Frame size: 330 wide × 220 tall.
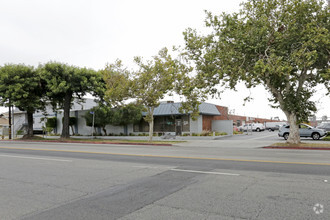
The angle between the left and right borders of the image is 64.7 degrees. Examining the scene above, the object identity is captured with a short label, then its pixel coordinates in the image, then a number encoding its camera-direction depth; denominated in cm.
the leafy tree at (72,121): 4268
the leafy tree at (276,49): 1571
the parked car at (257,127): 4981
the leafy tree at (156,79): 2370
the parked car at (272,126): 5288
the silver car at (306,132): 2517
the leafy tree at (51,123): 4550
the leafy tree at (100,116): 3612
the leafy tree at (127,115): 3509
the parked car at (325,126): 3048
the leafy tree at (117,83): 2427
